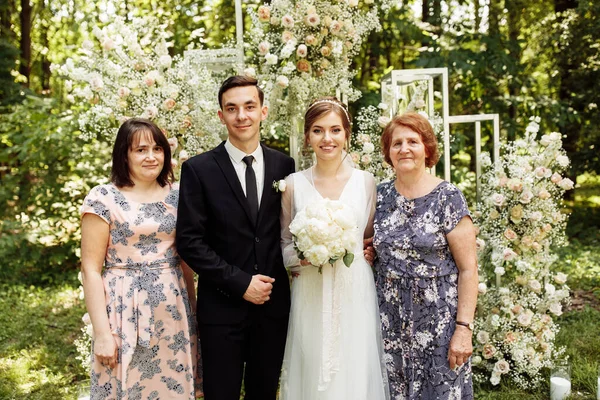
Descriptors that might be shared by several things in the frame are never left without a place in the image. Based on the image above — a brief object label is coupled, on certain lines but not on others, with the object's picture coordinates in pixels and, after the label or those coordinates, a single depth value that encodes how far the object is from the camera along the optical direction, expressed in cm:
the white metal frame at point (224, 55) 382
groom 250
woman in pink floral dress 248
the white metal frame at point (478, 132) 385
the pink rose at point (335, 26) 349
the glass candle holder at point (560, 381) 359
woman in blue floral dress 246
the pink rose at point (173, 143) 353
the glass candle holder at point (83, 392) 333
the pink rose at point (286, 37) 350
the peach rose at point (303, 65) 357
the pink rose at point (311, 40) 349
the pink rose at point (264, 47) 350
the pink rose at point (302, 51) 347
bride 255
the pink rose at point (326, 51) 354
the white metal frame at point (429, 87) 371
